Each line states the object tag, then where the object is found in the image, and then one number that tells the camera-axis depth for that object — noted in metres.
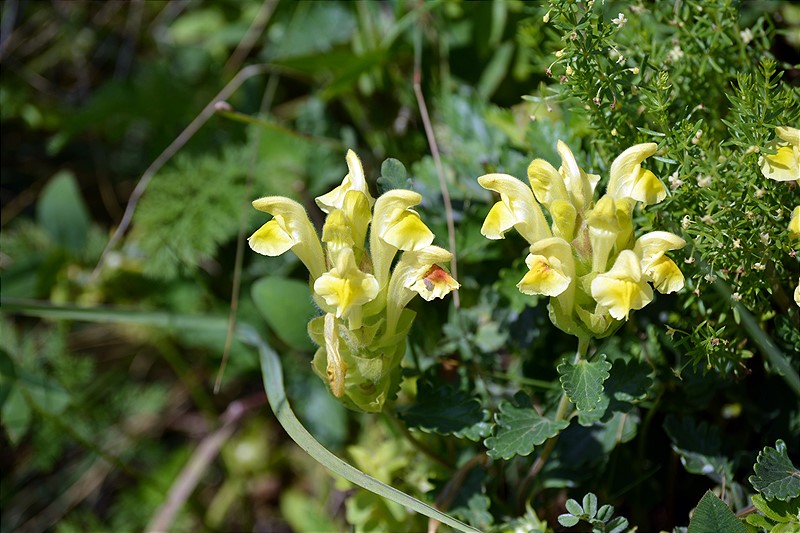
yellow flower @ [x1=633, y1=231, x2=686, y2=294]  0.50
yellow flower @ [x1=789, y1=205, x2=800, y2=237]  0.50
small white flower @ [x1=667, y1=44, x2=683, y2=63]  0.54
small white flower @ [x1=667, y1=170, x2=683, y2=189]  0.51
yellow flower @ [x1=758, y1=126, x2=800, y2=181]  0.50
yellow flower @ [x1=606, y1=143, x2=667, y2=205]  0.50
